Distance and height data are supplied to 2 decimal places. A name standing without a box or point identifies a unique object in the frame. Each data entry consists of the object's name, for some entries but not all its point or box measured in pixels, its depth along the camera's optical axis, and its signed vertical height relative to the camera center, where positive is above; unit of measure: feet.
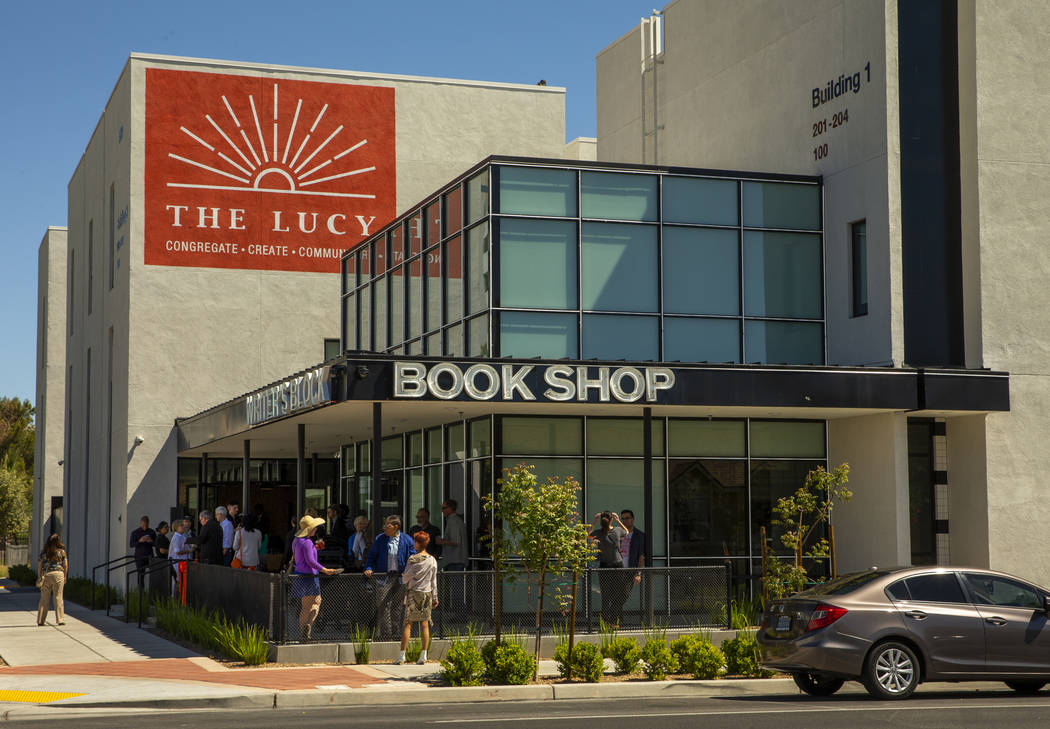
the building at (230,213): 115.85 +22.16
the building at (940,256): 77.56 +12.23
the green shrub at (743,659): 57.57 -8.51
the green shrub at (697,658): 57.11 -8.41
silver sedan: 49.60 -6.41
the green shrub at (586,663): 55.31 -8.36
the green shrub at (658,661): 56.59 -8.49
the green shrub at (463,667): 53.52 -8.25
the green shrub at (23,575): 153.48 -13.21
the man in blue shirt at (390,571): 61.26 -5.03
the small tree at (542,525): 55.16 -2.59
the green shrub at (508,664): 53.98 -8.21
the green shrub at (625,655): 57.31 -8.31
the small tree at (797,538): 63.00 -3.77
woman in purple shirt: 60.18 -5.57
